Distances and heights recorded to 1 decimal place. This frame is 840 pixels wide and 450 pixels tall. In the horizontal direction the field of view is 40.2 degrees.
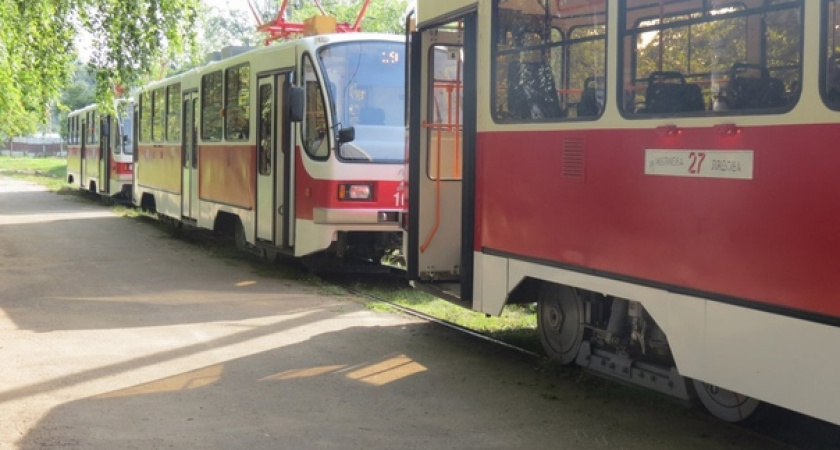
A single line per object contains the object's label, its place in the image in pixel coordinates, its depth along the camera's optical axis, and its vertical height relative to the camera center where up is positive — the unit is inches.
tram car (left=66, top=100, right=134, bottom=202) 1166.3 +17.7
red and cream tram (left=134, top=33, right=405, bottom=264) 516.4 +11.7
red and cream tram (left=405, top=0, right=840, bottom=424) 210.1 -3.0
